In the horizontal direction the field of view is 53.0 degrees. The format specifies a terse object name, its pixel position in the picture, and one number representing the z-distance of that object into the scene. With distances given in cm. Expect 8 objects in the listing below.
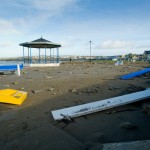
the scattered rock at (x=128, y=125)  338
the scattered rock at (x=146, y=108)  407
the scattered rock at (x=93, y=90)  648
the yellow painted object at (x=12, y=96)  494
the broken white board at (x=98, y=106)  403
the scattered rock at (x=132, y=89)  625
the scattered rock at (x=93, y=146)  256
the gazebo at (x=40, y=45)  2240
